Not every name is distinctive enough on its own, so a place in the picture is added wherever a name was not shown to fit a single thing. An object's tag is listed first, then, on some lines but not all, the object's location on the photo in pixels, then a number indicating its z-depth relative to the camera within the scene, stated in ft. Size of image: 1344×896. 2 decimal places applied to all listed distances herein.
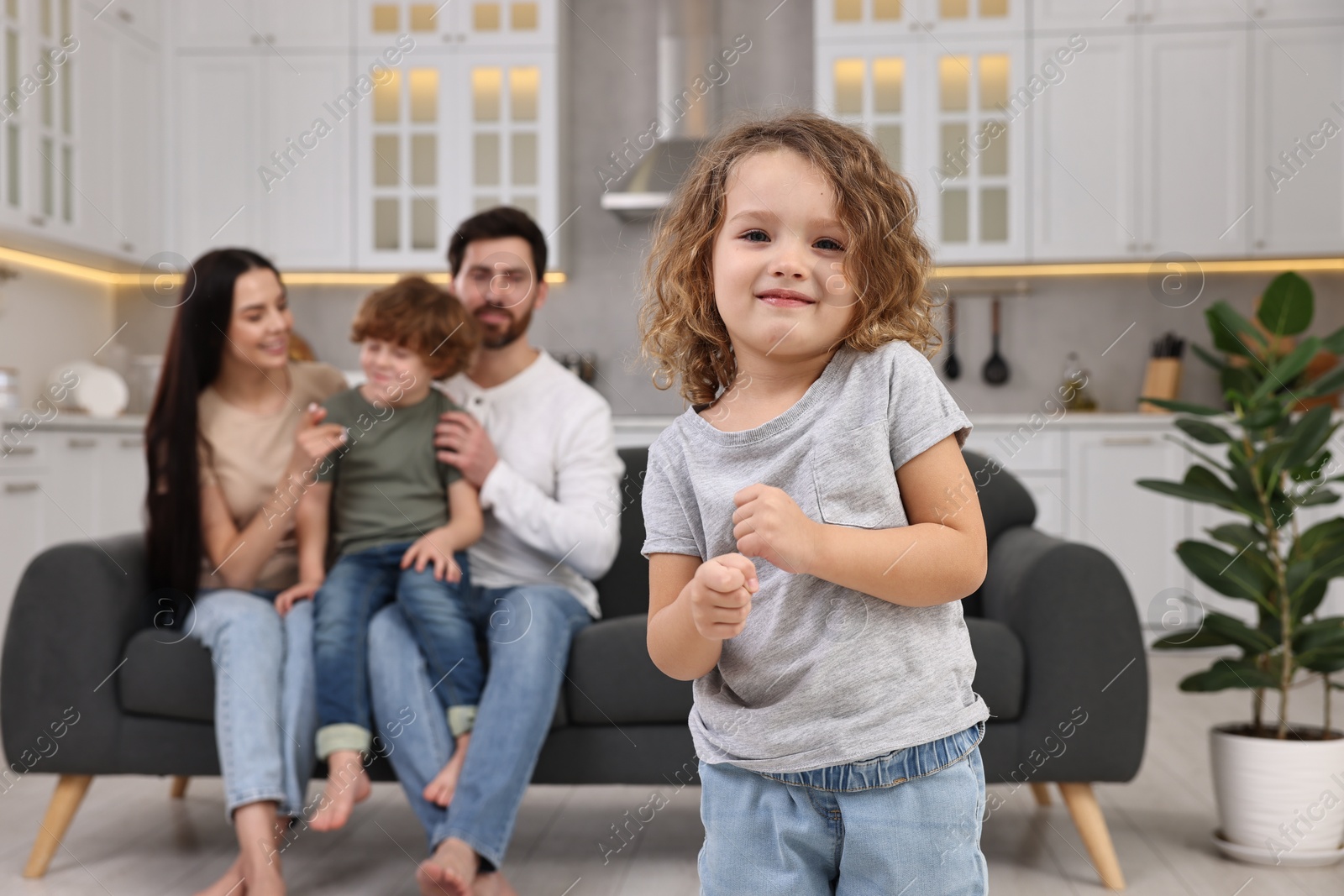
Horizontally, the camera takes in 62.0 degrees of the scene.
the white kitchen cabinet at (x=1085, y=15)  12.85
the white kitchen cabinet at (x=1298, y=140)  12.71
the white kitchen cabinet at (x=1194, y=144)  12.84
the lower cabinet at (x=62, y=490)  9.95
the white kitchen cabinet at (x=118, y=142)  12.14
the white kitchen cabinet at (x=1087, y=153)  12.94
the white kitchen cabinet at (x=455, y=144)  13.48
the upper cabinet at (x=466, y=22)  13.43
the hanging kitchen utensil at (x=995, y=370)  14.20
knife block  13.50
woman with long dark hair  5.36
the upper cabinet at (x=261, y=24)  13.46
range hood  13.66
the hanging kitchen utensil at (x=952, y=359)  14.06
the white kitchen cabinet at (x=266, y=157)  13.52
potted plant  5.99
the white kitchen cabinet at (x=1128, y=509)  12.39
